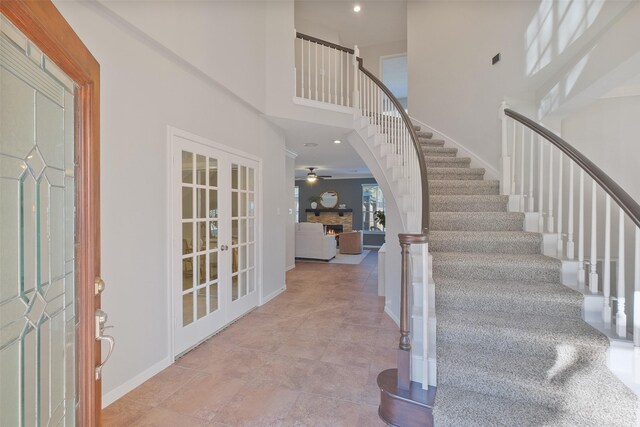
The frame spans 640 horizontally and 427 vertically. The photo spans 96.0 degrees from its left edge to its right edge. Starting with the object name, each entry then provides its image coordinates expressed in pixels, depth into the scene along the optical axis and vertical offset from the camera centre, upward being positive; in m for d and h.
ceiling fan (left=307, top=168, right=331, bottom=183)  8.79 +1.13
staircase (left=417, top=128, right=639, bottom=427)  1.57 -0.82
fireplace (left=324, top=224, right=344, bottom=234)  11.29 -0.59
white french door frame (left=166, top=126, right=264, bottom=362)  2.54 -0.09
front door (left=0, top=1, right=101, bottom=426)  0.77 -0.02
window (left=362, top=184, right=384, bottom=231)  11.20 +0.27
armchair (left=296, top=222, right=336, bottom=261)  7.48 -0.76
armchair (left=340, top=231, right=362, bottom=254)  8.82 -0.92
